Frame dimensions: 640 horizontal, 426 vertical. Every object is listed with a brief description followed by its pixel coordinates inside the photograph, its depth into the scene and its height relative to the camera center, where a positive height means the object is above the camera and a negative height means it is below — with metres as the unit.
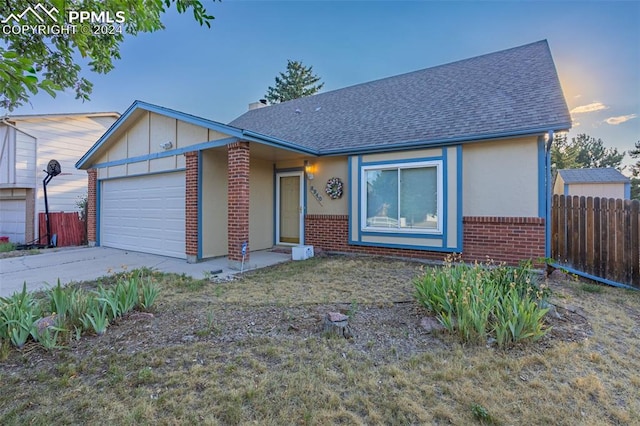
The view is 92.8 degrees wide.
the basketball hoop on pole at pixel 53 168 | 11.84 +1.79
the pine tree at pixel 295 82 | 28.89 +12.60
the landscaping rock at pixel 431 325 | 3.40 -1.28
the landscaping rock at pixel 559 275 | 5.96 -1.24
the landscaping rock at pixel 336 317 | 3.46 -1.19
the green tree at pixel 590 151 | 30.14 +6.29
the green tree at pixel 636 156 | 27.47 +5.28
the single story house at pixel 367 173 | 6.56 +1.05
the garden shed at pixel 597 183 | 16.11 +1.62
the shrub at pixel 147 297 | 4.01 -1.10
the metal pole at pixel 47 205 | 11.57 +0.34
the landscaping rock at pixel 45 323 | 3.22 -1.17
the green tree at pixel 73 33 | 3.35 +2.26
